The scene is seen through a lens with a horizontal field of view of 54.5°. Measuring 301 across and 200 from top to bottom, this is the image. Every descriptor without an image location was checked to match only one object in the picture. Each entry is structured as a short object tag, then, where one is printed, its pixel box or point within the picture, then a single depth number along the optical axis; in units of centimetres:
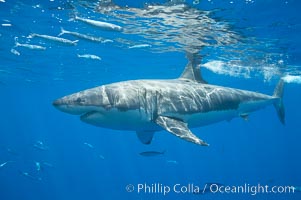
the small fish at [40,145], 1824
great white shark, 589
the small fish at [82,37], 1064
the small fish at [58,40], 1104
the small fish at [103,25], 953
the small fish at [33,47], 1398
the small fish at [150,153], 1255
